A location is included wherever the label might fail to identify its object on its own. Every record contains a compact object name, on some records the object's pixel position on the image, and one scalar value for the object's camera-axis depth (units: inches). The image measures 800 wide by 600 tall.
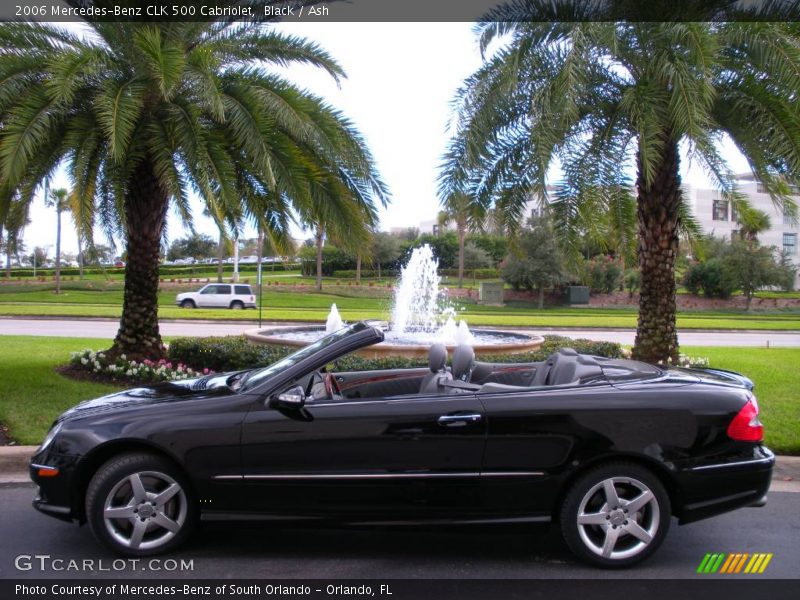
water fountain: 422.6
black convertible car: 166.1
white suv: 1443.2
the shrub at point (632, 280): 1862.6
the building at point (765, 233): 2233.0
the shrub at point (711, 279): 1804.9
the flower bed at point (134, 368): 388.2
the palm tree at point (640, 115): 334.3
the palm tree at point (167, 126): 327.9
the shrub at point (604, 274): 1830.7
